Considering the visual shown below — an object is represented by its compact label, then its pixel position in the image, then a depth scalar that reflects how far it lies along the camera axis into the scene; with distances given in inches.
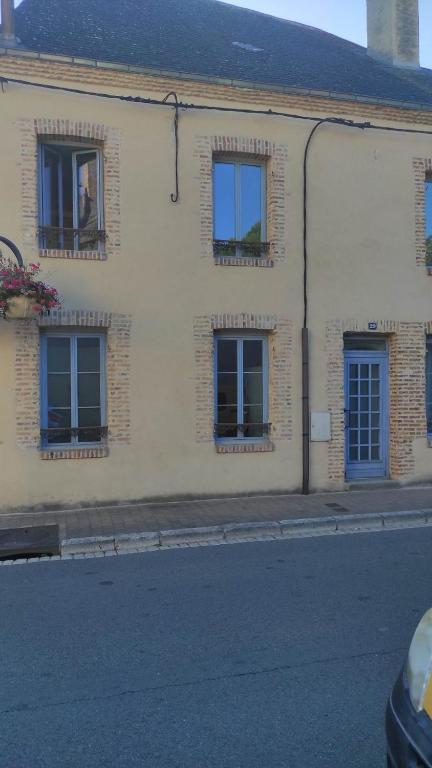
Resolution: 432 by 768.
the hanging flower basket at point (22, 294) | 325.4
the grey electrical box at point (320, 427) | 413.1
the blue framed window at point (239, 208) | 406.0
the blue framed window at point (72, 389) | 374.9
